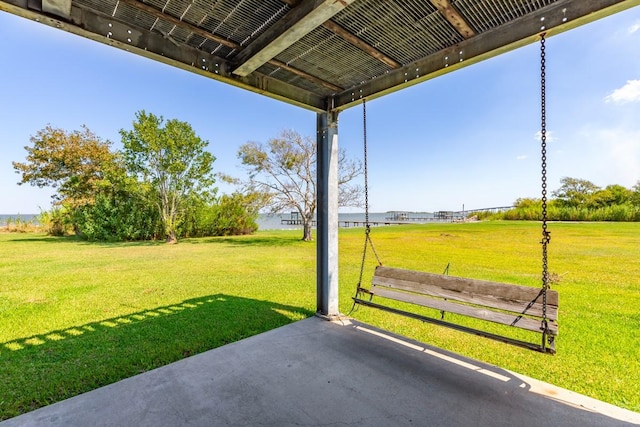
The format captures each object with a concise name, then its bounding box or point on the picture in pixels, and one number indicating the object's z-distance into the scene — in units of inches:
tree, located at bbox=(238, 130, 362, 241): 490.9
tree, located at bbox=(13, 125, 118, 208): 525.7
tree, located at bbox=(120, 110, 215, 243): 487.8
